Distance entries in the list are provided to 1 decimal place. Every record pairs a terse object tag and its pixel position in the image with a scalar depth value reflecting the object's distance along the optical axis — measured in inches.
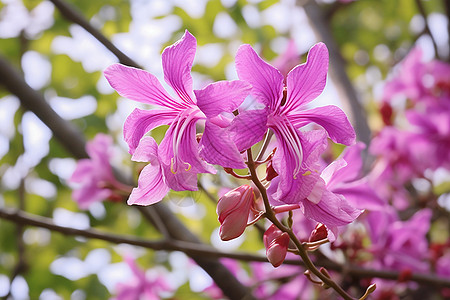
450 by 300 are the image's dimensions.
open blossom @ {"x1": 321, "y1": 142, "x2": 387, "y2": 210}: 33.8
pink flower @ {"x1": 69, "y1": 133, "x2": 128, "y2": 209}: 43.9
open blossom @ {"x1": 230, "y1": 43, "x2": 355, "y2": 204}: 30.0
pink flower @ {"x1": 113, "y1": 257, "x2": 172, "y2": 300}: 53.1
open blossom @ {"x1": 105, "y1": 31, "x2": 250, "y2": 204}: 29.9
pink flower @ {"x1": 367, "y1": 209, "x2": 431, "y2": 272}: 41.2
